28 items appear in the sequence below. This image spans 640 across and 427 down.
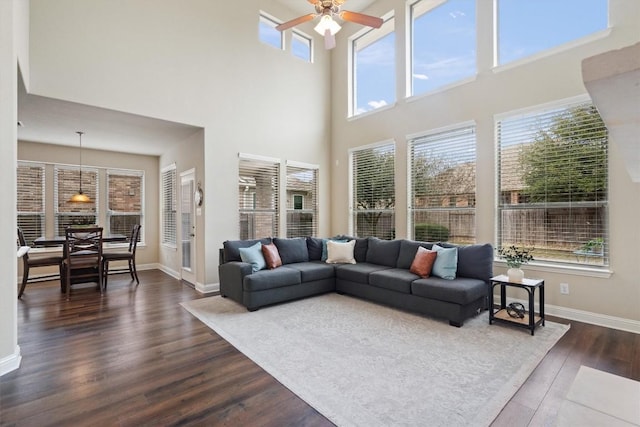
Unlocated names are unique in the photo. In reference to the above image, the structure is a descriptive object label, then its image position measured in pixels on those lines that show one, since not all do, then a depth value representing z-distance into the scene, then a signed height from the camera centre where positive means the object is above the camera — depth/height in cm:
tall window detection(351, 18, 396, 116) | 598 +291
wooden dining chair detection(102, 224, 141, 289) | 573 -78
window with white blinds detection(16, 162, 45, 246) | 595 +27
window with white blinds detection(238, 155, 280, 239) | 566 +30
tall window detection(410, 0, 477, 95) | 484 +280
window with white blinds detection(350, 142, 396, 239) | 582 +43
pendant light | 579 +27
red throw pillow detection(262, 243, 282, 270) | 472 -67
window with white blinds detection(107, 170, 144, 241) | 693 +31
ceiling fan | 343 +224
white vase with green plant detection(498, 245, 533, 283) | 356 -60
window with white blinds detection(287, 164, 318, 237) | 637 +25
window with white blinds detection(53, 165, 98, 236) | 630 +35
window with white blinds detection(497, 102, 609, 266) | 364 +36
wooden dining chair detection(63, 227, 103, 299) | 499 -66
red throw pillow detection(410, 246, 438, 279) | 412 -67
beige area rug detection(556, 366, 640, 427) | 118 -79
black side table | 332 -112
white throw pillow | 527 -68
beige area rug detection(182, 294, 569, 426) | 210 -130
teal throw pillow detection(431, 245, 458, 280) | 400 -67
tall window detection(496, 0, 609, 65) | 370 +241
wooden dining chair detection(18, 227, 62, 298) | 482 -79
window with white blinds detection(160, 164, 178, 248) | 661 +19
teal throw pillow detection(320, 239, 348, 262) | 550 -61
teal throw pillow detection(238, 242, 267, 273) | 455 -65
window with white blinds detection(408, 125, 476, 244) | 475 +43
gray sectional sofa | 370 -89
